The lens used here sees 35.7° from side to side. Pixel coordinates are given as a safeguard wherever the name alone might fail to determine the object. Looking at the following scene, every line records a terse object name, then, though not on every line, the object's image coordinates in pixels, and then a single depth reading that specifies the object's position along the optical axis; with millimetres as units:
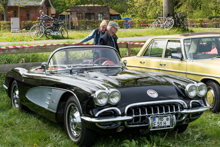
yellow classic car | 6558
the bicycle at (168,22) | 23662
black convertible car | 4195
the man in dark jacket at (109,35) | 7647
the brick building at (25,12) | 56059
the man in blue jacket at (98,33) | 8433
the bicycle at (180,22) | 25953
